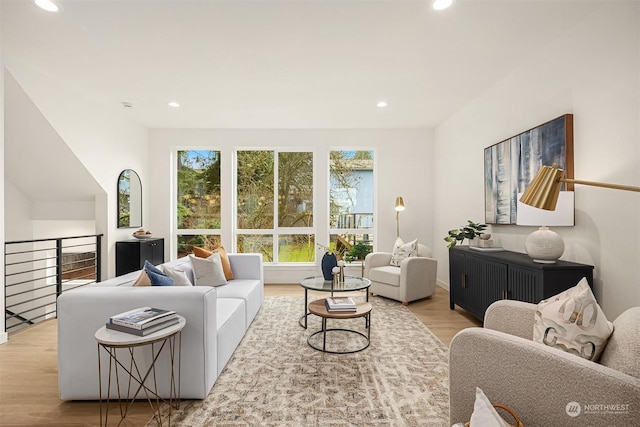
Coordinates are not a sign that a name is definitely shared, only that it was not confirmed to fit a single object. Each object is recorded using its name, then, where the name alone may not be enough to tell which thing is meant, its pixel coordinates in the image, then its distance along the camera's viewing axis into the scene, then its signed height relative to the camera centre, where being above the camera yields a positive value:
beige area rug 1.87 -1.16
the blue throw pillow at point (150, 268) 2.29 -0.38
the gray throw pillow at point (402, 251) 4.50 -0.50
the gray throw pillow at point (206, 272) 3.30 -0.58
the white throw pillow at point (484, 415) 1.00 -0.64
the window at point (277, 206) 5.61 +0.18
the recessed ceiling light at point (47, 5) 2.23 +1.49
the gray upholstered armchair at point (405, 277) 4.12 -0.81
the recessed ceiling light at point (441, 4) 2.20 +1.47
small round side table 1.67 -0.93
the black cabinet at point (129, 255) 4.50 -0.56
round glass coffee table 3.09 -0.69
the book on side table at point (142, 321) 1.66 -0.56
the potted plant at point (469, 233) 3.61 -0.19
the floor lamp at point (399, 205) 5.23 +0.18
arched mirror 4.71 +0.25
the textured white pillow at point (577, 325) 1.22 -0.43
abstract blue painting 2.57 +0.52
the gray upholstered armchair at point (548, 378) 0.99 -0.56
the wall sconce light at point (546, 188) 1.32 +0.12
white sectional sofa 1.95 -0.72
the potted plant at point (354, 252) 3.81 -0.44
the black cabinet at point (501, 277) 2.31 -0.52
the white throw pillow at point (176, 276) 2.55 -0.48
